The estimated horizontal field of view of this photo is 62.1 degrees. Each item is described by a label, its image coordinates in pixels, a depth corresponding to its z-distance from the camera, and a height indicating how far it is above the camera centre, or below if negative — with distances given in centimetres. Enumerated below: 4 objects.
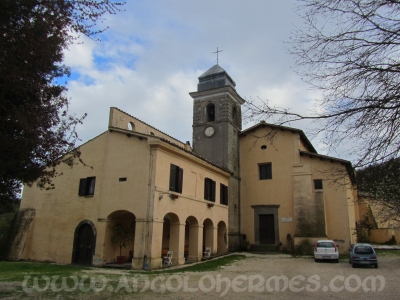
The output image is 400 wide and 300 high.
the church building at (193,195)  1673 +214
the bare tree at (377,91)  484 +209
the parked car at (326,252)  1855 -94
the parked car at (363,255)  1582 -94
